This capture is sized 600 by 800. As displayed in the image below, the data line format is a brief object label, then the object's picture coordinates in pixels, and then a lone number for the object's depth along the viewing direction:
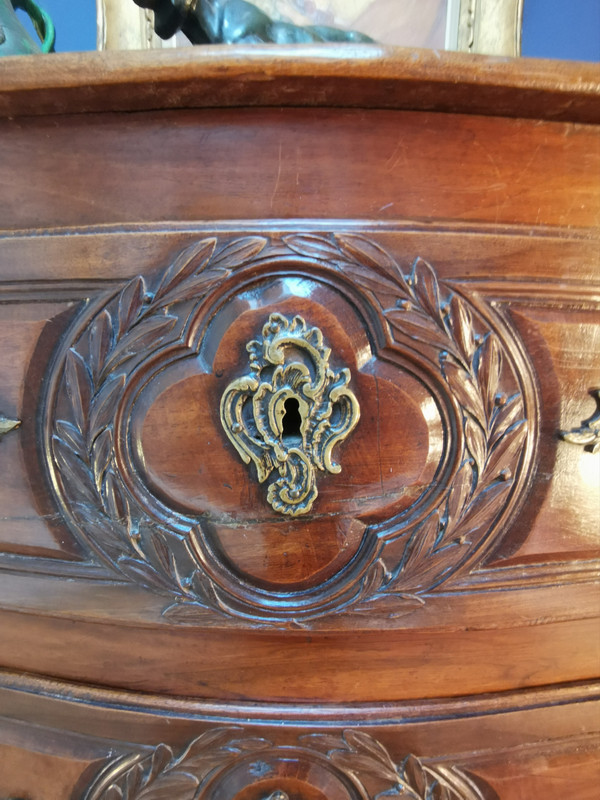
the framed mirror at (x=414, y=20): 0.89
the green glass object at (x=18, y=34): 0.51
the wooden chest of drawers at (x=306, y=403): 0.37
